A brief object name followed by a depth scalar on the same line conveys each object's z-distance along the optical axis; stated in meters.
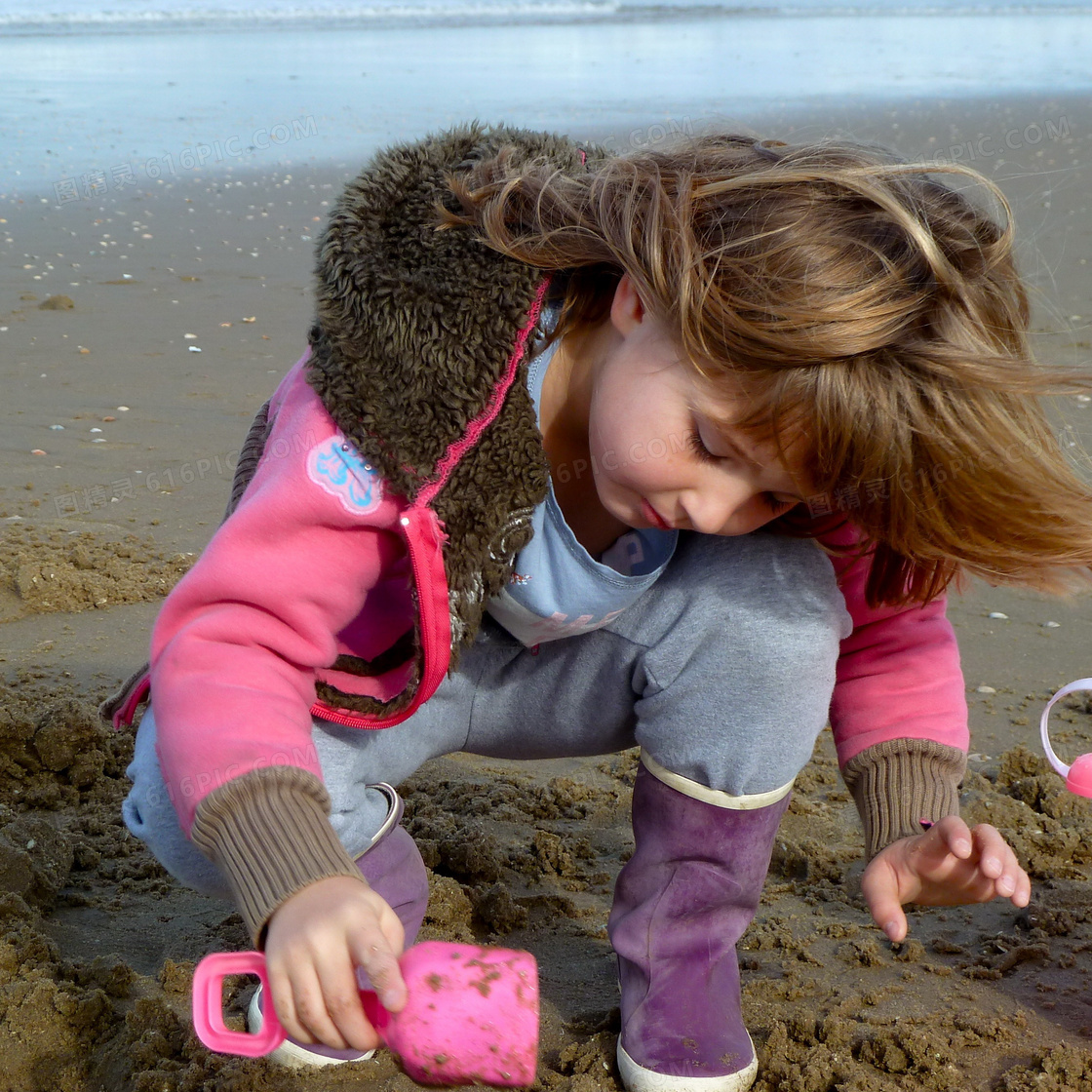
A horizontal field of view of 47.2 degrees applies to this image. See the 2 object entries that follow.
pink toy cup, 1.25
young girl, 1.42
